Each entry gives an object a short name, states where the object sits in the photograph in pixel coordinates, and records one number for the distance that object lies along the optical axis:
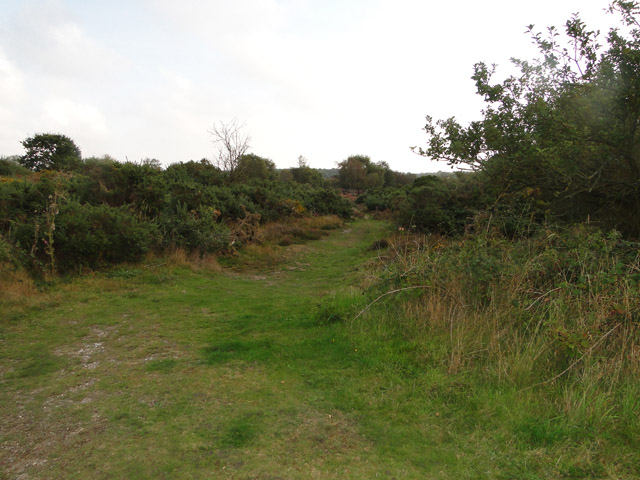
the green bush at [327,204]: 24.81
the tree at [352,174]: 52.69
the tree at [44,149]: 33.44
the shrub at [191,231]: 10.54
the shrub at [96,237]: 8.12
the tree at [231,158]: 23.03
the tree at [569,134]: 5.29
